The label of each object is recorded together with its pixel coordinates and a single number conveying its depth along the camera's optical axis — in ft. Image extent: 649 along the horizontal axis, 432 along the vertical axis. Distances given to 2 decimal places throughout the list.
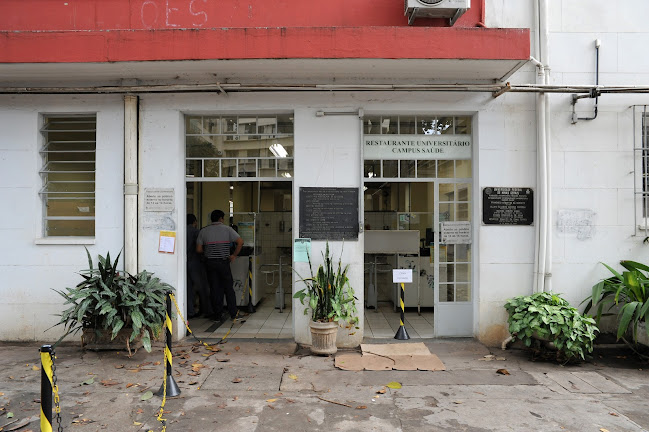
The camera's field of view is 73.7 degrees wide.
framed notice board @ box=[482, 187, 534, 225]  20.58
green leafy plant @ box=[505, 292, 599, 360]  17.48
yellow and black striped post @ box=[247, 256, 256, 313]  27.84
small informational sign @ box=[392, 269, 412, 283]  21.81
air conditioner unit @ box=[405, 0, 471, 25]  18.35
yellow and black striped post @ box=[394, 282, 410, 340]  21.47
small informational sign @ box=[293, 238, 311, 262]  20.53
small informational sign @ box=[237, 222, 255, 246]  28.94
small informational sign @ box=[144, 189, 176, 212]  20.76
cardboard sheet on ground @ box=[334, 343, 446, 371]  17.67
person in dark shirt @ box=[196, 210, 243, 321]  25.41
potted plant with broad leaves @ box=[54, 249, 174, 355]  17.79
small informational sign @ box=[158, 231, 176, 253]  20.67
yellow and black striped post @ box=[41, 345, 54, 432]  10.06
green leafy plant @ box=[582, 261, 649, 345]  17.42
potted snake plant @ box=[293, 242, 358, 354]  18.90
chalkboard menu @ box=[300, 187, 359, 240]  20.57
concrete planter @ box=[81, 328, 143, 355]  18.49
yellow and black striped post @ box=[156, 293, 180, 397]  14.52
